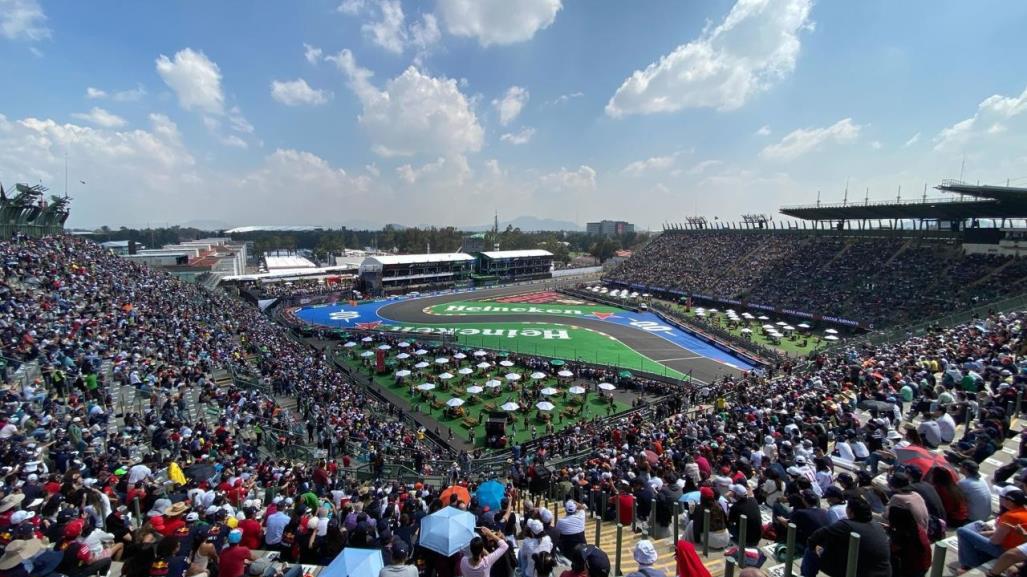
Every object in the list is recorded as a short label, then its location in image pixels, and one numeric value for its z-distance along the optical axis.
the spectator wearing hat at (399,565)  6.09
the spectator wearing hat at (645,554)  5.87
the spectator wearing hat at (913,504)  5.65
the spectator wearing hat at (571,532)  7.97
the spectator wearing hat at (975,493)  6.92
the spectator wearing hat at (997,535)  5.37
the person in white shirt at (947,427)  11.11
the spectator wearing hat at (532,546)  7.21
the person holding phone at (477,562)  6.32
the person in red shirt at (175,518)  8.14
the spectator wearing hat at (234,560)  6.87
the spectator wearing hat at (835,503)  7.09
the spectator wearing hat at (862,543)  4.99
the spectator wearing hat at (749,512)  7.59
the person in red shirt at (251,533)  8.28
